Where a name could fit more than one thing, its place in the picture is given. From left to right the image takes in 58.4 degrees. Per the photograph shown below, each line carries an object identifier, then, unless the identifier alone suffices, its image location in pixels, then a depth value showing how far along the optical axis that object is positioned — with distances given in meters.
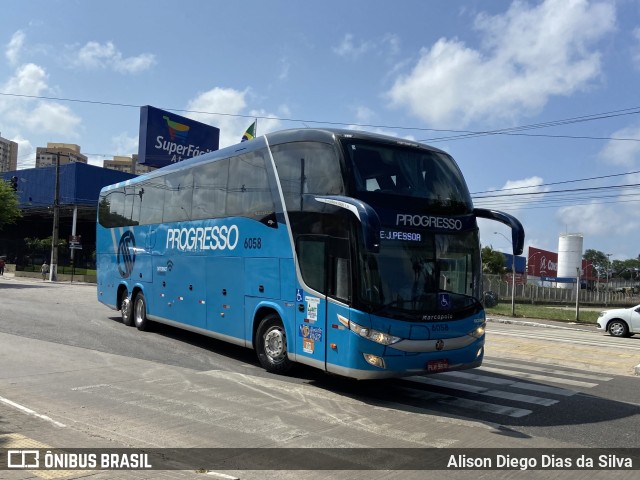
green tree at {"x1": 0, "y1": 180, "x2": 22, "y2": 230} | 40.16
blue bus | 8.12
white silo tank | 81.48
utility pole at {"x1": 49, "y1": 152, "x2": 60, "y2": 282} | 44.09
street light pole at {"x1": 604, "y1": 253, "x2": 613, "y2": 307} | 73.07
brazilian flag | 41.12
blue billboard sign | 39.81
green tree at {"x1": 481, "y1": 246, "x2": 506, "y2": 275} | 70.74
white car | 21.92
